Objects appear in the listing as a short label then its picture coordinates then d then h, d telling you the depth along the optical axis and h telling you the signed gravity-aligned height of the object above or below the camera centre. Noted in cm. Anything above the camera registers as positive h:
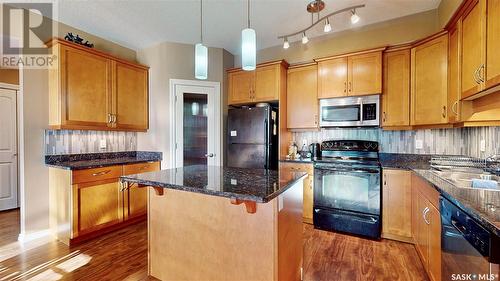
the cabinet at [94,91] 270 +62
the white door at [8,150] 373 -19
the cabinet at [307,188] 308 -68
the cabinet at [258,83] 341 +86
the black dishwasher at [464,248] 96 -54
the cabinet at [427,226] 163 -71
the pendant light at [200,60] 187 +64
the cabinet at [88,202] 256 -77
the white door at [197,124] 359 +23
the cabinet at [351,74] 289 +84
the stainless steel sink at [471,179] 161 -31
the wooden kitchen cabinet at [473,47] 165 +72
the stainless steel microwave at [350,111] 295 +36
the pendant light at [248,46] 165 +67
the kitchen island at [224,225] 143 -62
